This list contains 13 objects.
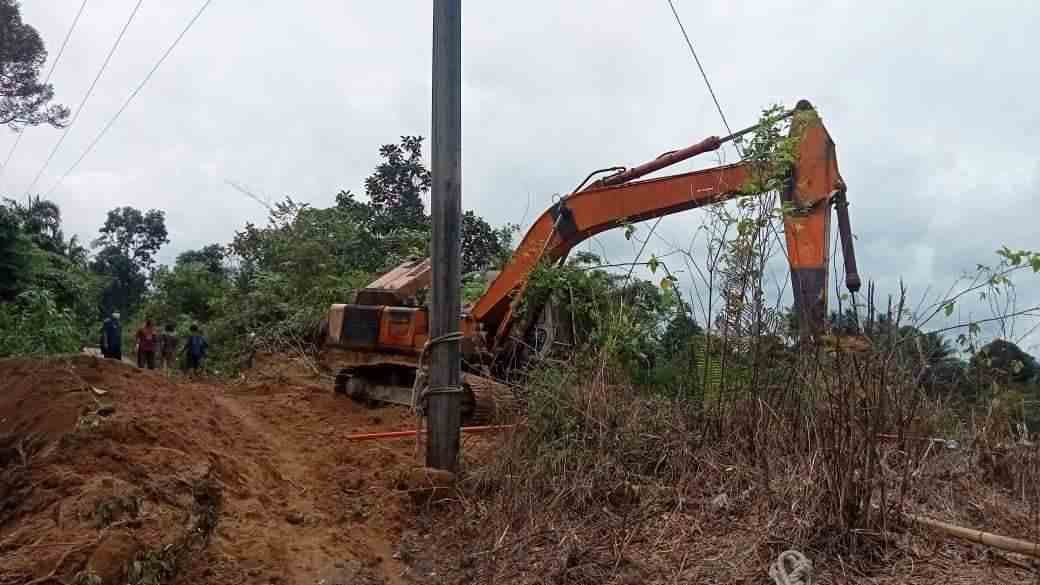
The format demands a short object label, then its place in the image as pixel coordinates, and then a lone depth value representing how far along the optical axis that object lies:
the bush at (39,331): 14.84
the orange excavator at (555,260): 5.80
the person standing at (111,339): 16.12
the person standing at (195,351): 16.25
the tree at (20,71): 24.97
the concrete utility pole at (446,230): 5.95
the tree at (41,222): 23.20
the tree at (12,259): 19.75
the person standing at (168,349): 18.39
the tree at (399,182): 21.53
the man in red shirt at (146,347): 17.17
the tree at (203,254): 40.19
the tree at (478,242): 18.44
